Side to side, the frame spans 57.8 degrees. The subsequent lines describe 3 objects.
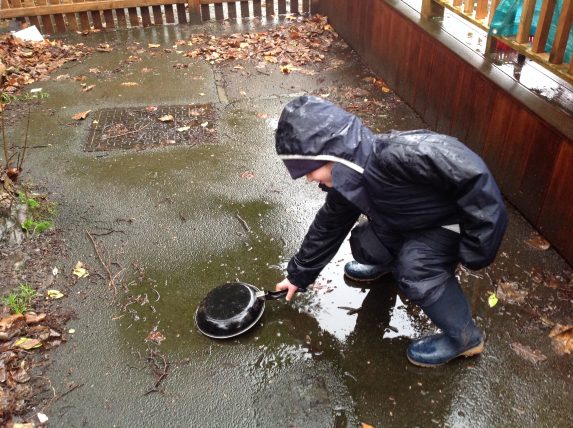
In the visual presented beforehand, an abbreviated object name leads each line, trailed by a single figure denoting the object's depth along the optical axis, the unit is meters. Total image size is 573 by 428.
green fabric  3.74
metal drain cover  4.76
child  2.21
